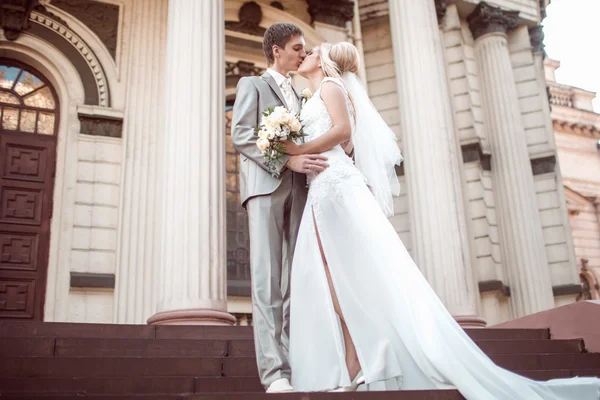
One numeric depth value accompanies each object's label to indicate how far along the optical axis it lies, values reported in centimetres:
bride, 402
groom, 397
